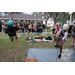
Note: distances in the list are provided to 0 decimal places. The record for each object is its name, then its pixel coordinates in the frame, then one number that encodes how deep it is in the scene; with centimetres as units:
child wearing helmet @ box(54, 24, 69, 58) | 374
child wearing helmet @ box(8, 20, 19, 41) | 306
